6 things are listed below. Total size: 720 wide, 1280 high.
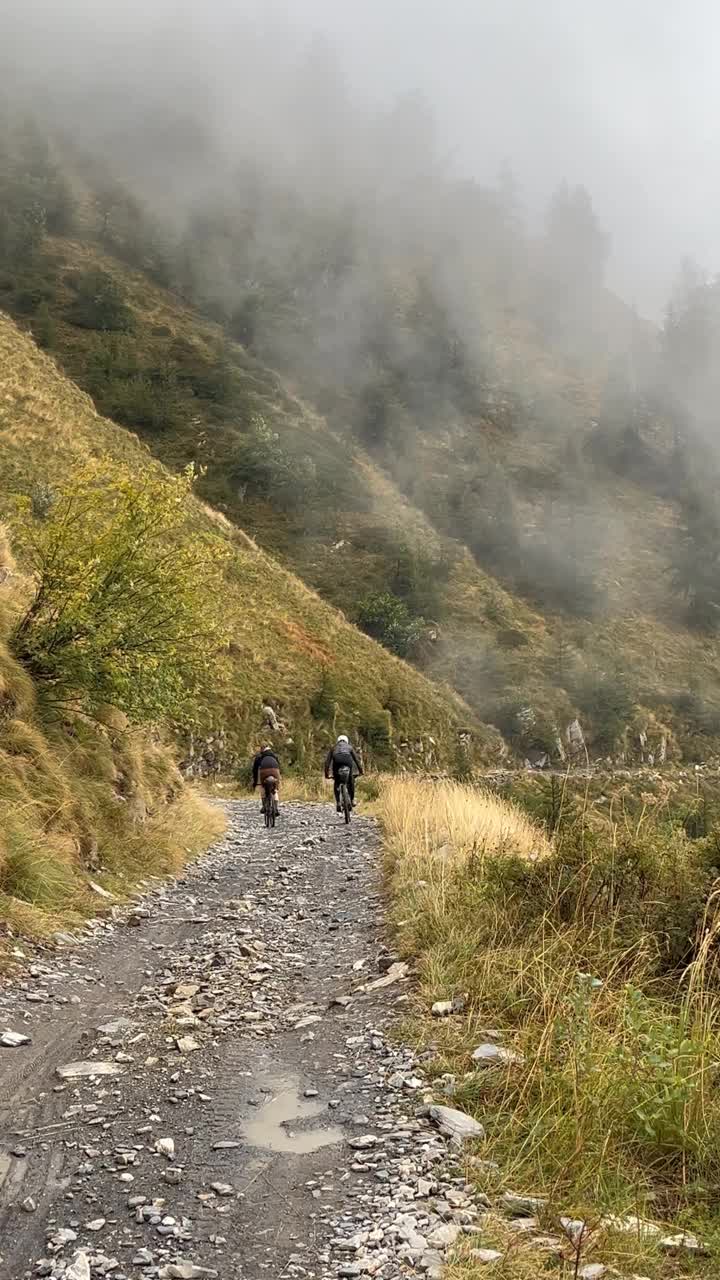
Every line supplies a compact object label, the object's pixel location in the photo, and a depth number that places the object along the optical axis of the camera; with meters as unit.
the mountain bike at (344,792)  21.21
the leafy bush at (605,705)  85.25
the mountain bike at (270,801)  20.70
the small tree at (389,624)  79.19
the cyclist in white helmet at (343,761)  21.44
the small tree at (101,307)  110.56
